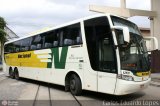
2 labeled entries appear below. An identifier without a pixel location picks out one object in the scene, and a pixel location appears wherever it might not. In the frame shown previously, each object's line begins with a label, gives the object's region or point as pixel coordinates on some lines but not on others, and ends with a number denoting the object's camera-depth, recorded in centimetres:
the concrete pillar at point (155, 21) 1556
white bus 527
